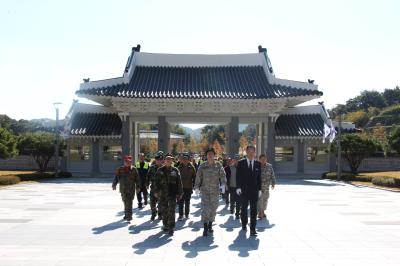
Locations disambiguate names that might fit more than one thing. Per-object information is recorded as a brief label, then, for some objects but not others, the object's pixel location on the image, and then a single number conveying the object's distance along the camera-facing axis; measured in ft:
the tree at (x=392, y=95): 315.35
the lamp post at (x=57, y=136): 88.71
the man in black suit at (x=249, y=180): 30.91
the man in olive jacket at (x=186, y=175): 37.17
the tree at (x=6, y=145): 73.82
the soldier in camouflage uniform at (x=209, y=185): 30.91
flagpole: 87.61
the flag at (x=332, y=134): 88.69
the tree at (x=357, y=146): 91.04
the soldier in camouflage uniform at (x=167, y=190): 31.24
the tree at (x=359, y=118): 276.23
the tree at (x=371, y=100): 320.29
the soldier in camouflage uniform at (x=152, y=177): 34.80
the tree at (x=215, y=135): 267.96
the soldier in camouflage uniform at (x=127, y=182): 36.06
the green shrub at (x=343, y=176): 87.66
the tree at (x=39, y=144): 95.71
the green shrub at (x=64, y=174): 93.50
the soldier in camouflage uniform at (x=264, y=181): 37.99
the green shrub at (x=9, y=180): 70.14
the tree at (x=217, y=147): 227.61
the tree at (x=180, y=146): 225.02
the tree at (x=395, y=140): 72.28
